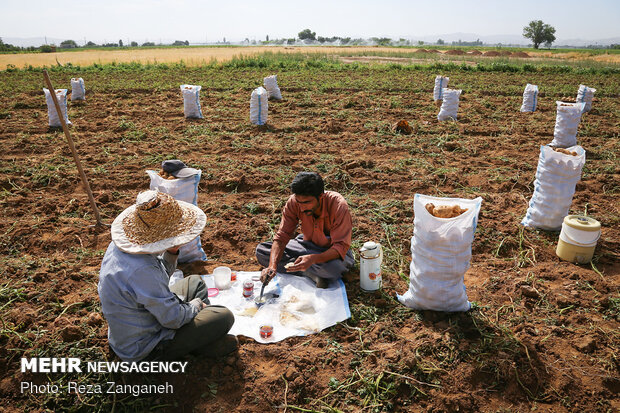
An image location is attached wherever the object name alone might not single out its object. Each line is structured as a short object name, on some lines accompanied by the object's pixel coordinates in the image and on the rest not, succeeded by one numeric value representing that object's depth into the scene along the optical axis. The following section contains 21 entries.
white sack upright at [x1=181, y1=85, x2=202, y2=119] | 8.90
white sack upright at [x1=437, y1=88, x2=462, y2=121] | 8.58
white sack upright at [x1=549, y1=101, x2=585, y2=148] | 6.81
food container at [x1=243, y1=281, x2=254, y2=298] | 3.26
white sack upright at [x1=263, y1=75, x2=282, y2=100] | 11.25
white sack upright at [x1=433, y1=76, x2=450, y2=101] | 10.77
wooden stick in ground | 3.93
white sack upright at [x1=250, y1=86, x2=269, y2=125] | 8.30
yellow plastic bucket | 3.49
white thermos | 3.20
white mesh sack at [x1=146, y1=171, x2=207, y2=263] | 3.54
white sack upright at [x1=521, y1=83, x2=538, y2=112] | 9.65
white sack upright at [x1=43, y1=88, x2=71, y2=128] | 8.12
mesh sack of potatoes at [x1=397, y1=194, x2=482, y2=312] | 2.67
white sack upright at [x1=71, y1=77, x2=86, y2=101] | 10.89
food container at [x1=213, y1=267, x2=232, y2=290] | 3.34
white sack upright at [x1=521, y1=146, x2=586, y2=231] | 3.83
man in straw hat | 2.10
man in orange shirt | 3.05
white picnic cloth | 2.93
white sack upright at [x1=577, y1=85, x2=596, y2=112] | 9.51
